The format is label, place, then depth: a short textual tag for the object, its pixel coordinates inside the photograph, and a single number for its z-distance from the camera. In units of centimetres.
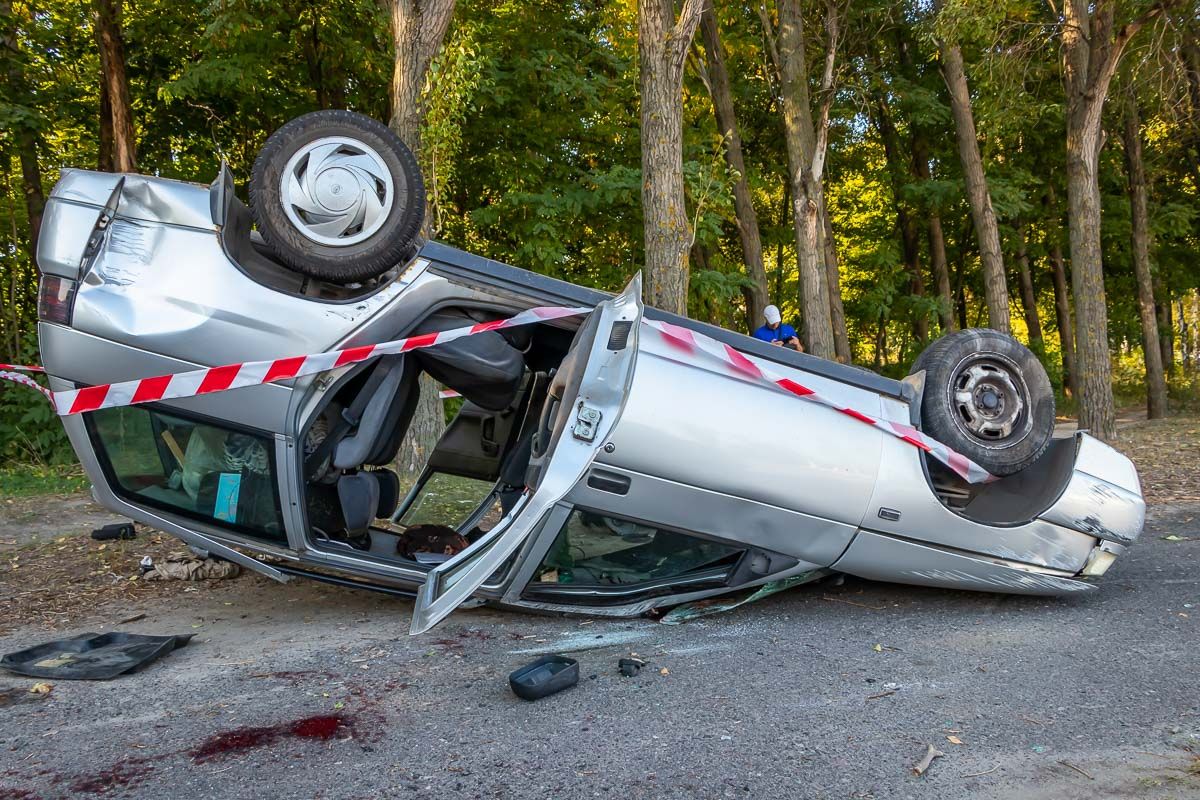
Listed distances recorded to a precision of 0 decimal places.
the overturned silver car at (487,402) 375
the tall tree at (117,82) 1193
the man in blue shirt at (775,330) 1008
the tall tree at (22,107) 1207
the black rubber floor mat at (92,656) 368
